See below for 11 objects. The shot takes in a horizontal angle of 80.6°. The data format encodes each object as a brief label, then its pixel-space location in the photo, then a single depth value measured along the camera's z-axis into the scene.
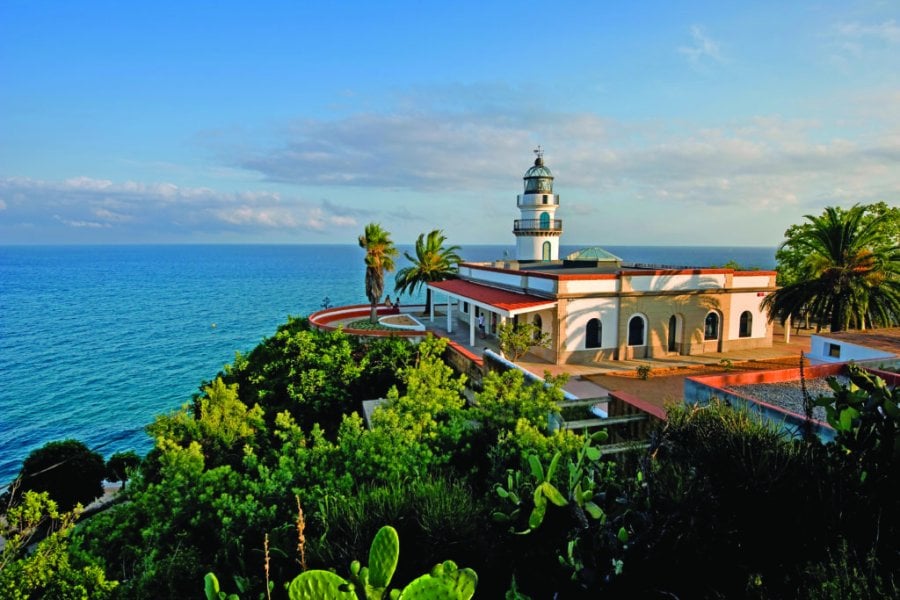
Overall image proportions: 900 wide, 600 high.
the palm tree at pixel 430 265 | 38.28
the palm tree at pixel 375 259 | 33.53
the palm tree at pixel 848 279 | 22.27
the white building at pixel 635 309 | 24.11
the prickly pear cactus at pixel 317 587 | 4.12
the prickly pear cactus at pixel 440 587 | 4.17
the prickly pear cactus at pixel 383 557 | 4.37
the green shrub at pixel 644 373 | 21.61
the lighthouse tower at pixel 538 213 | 41.03
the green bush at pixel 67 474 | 19.92
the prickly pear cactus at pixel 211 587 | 4.44
